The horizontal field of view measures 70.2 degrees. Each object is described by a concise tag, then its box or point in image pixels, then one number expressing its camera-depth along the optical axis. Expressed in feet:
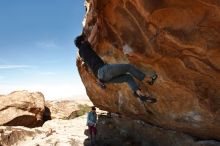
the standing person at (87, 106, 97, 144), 26.23
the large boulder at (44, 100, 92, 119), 43.09
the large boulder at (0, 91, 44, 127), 36.90
